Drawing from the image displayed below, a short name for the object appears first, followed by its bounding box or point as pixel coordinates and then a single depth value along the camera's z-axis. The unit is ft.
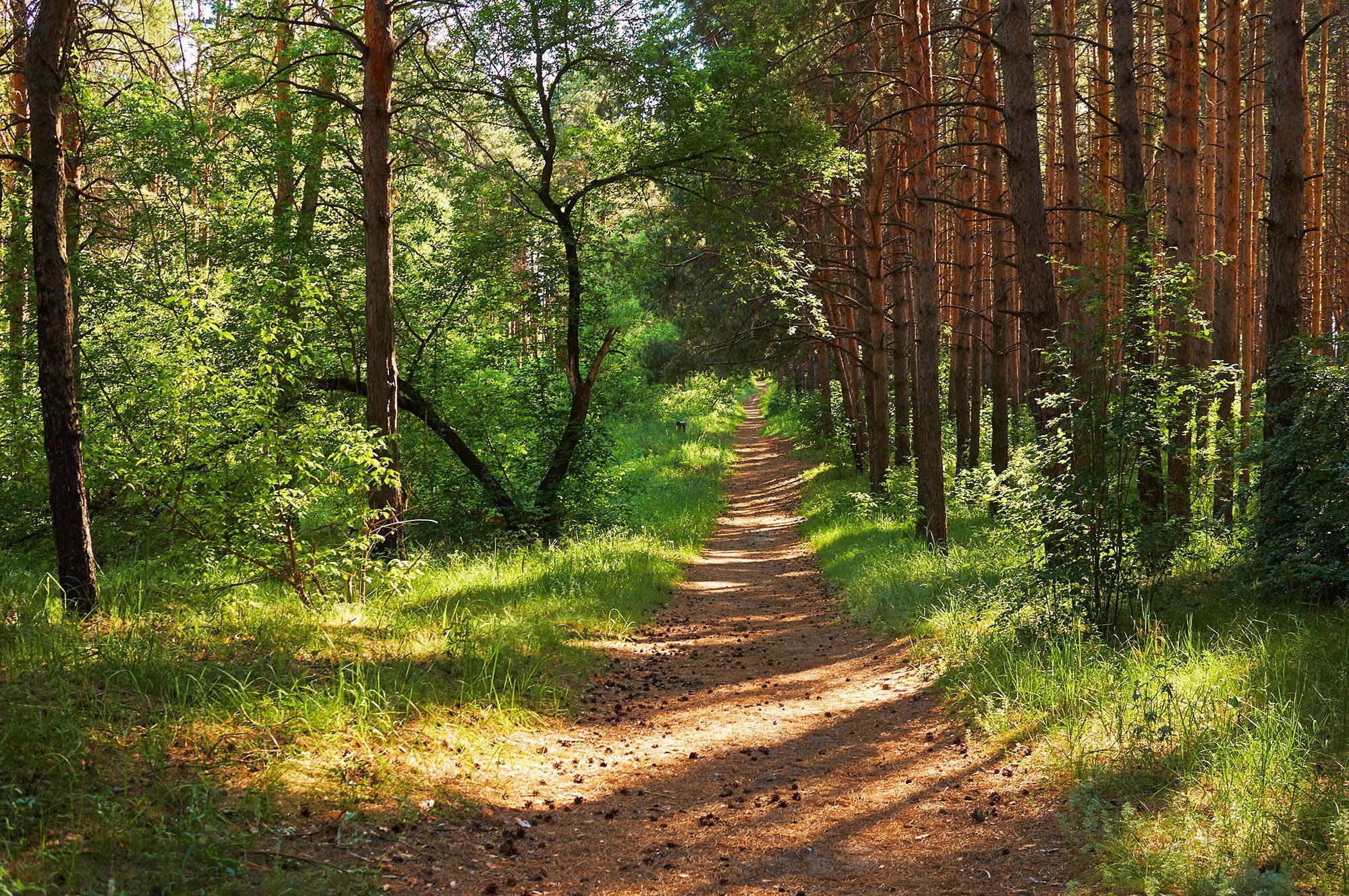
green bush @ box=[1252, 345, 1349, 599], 19.66
